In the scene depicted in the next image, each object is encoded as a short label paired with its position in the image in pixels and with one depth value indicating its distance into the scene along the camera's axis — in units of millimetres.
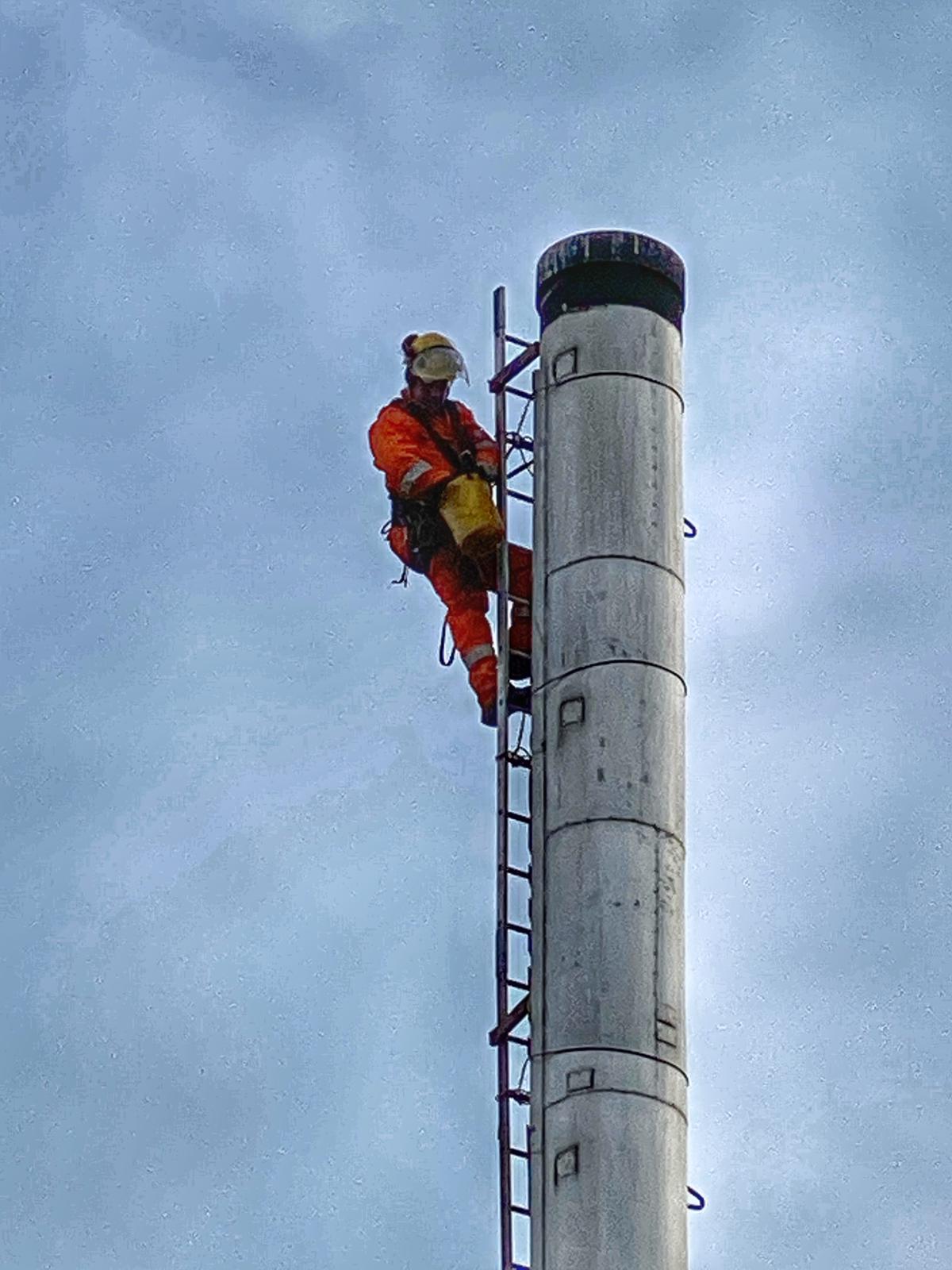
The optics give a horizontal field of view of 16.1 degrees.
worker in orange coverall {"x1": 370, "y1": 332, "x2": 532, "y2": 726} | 31297
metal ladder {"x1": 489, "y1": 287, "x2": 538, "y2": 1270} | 28516
